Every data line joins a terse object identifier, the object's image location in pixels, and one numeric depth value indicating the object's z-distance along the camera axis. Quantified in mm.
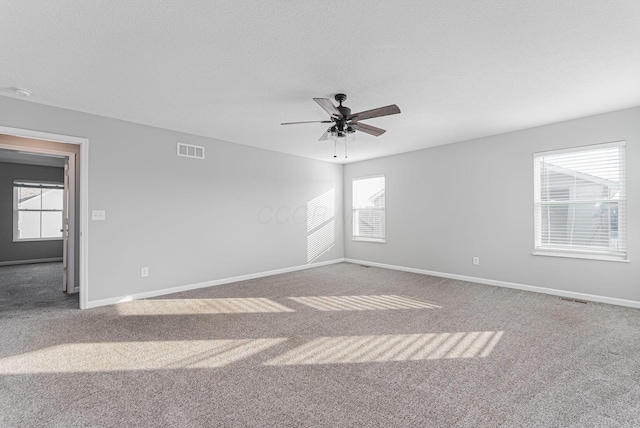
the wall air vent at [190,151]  4715
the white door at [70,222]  4699
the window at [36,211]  7102
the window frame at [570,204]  3865
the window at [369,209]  6696
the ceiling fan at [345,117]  2943
